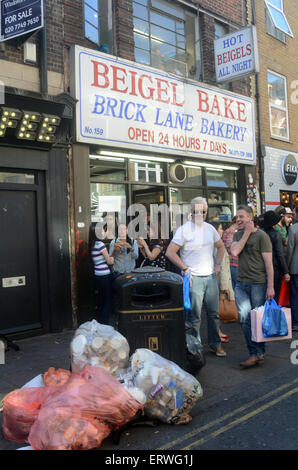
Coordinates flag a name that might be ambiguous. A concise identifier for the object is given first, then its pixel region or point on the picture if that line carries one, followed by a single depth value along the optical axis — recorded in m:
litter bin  4.57
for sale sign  6.52
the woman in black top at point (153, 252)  8.21
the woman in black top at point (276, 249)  6.93
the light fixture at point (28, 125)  6.91
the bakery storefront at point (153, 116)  8.00
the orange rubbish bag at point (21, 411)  3.58
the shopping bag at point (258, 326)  5.06
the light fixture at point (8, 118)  6.66
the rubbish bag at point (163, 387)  3.79
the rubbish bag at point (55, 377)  3.86
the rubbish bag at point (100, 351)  4.05
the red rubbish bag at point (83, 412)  3.19
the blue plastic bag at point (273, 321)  5.04
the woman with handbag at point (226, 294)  7.71
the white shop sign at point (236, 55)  10.05
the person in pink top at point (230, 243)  7.18
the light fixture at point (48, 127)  7.17
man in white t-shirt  5.55
